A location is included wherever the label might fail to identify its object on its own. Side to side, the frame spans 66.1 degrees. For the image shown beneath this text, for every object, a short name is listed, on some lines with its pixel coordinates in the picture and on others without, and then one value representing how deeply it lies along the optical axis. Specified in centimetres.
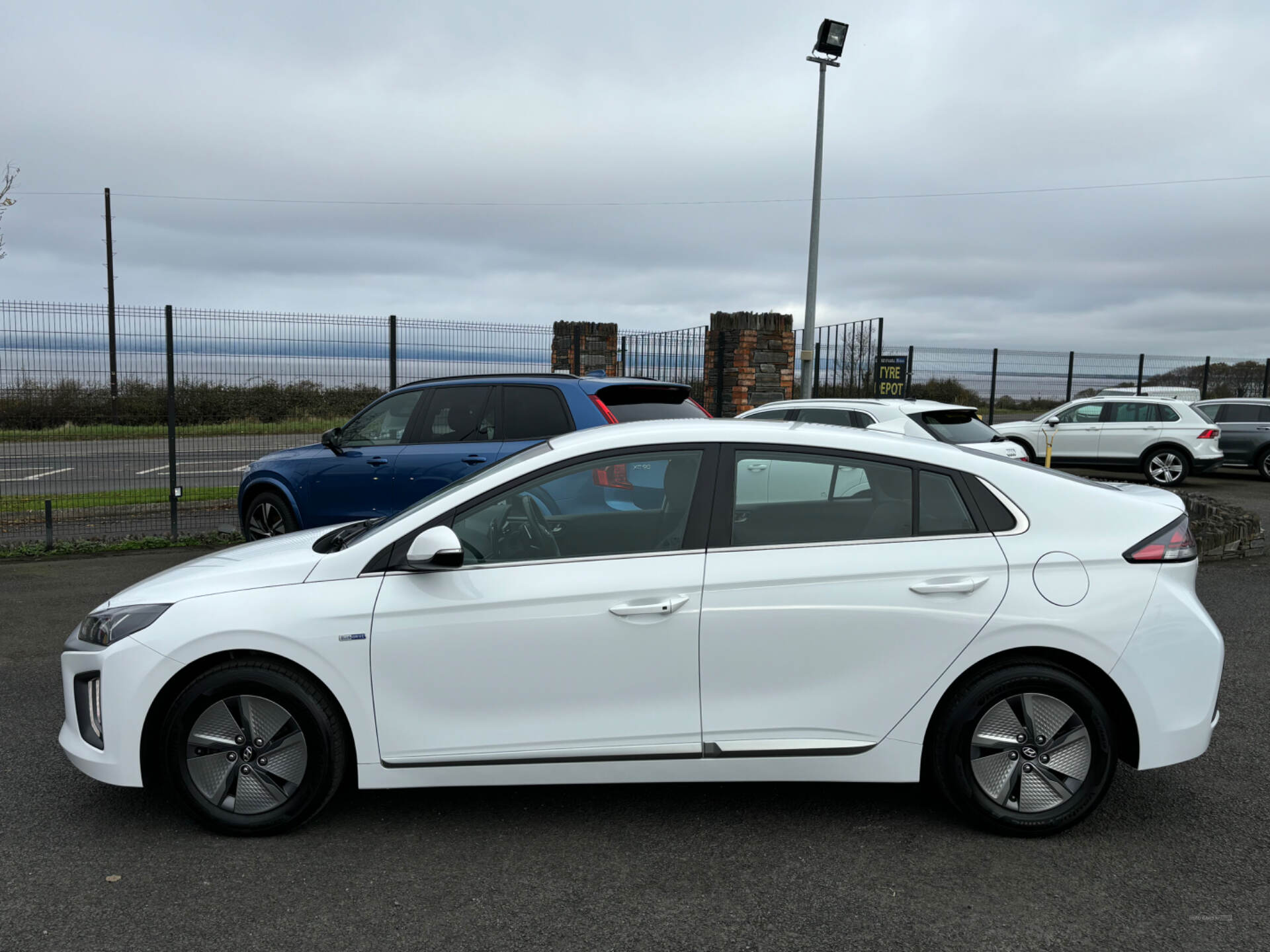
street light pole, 1538
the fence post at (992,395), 2402
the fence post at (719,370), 1590
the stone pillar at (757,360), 1561
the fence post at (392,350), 1196
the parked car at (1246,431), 1883
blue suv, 775
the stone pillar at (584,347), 1555
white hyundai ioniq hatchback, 357
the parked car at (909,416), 1061
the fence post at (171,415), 1084
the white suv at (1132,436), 1722
